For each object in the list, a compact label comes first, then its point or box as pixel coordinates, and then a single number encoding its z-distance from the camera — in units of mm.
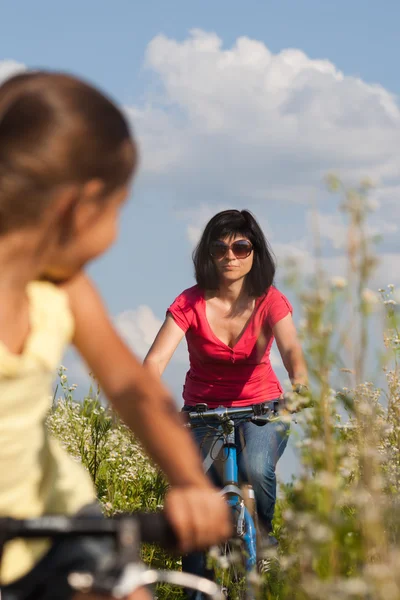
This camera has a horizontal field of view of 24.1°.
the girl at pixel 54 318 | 1872
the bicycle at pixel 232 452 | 5395
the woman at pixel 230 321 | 6359
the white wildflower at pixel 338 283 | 2436
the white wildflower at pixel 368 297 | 2422
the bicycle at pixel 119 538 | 1574
